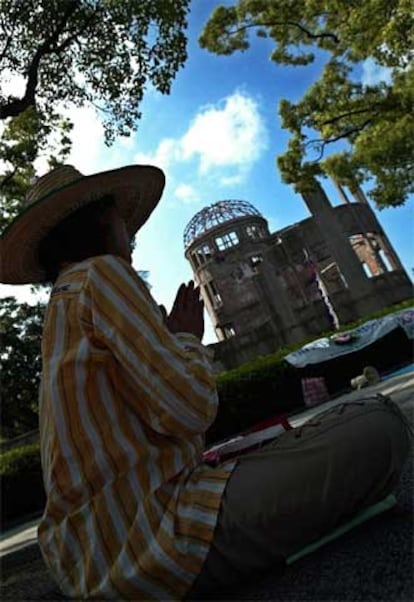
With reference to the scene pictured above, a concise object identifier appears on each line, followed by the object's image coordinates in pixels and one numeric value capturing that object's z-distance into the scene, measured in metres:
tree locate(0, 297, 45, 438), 25.95
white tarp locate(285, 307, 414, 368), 9.82
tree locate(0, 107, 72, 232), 9.02
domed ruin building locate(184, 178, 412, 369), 23.52
